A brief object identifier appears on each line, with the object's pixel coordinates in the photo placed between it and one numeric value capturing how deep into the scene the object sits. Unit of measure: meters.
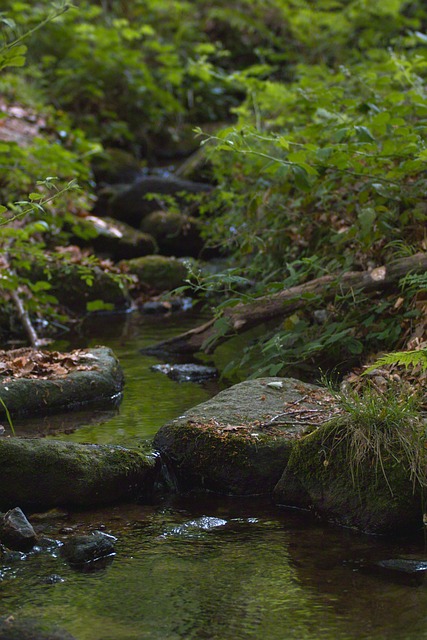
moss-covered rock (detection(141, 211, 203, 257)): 11.23
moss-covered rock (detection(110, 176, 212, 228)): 11.88
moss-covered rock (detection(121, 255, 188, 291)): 10.25
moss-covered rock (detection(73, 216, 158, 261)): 10.79
